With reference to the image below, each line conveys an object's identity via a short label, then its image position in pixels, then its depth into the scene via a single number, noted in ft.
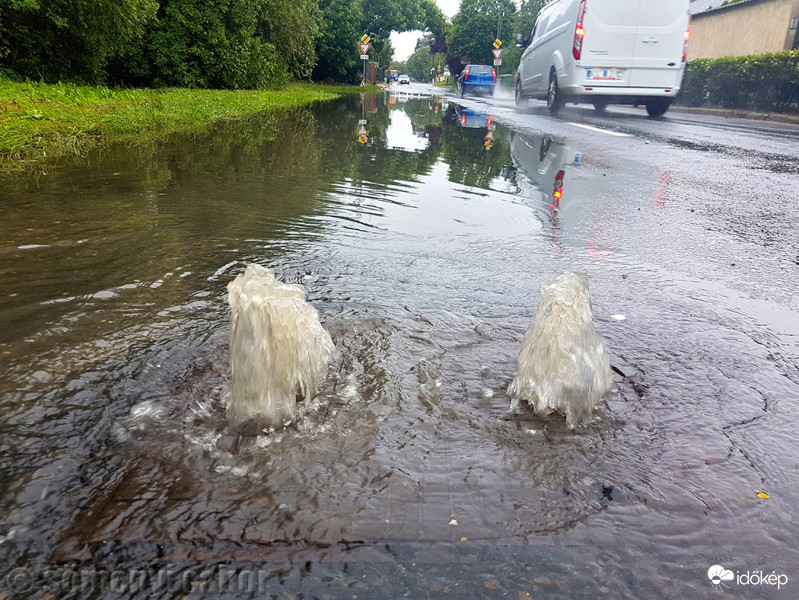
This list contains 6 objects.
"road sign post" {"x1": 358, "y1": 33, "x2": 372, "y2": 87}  124.31
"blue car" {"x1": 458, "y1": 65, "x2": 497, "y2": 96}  111.24
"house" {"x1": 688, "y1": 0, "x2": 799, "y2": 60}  84.43
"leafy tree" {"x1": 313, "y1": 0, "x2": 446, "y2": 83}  129.80
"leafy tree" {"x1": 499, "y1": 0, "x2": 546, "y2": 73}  198.36
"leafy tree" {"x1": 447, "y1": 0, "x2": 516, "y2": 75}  211.41
